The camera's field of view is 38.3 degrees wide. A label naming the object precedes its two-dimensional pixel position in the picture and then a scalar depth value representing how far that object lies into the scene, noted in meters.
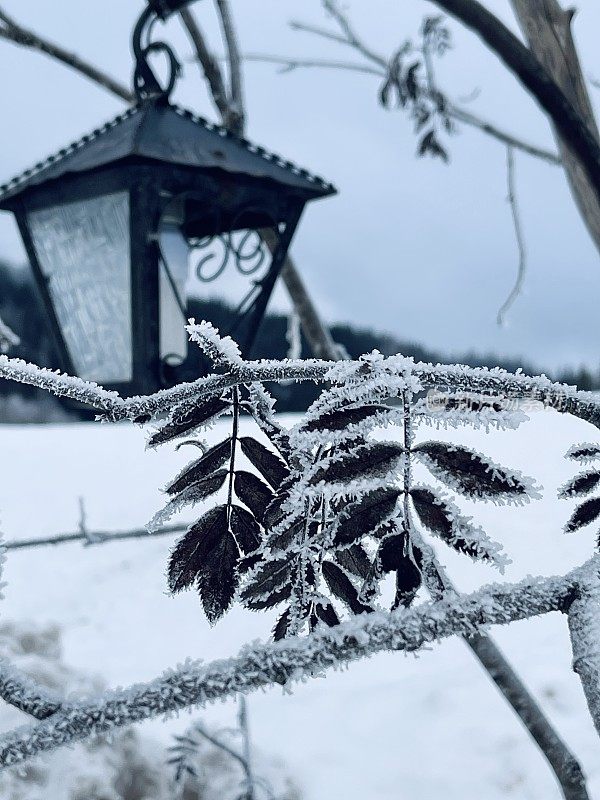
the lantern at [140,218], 0.61
